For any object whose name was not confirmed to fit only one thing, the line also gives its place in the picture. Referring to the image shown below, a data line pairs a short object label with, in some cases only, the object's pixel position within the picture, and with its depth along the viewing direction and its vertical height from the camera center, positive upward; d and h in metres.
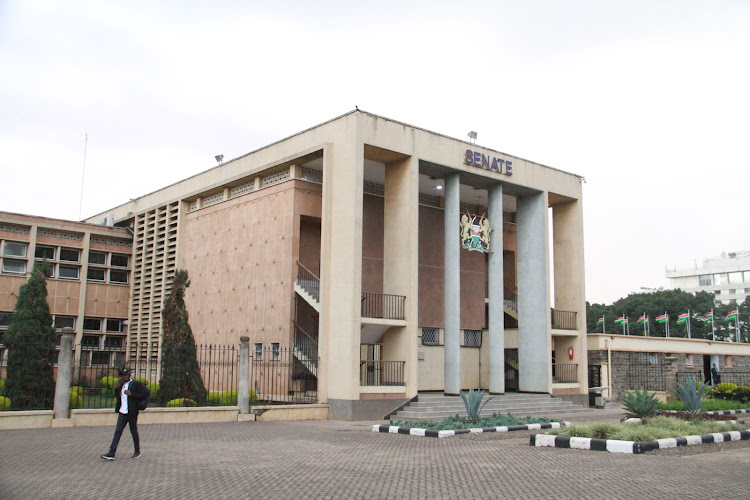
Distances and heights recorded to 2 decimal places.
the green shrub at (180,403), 17.92 -1.25
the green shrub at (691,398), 17.12 -0.92
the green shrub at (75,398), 16.43 -1.07
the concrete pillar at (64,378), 15.40 -0.57
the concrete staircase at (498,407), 19.41 -1.46
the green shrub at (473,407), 16.67 -1.16
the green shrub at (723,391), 26.11 -1.13
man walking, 11.00 -0.78
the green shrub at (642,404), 16.72 -1.05
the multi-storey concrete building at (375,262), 19.77 +3.19
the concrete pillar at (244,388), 17.86 -0.85
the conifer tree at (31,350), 16.25 +0.04
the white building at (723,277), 110.75 +13.59
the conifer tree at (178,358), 18.23 -0.12
